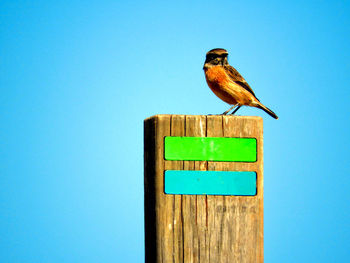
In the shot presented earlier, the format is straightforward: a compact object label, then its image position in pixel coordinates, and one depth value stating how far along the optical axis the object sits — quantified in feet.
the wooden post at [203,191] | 18.11
